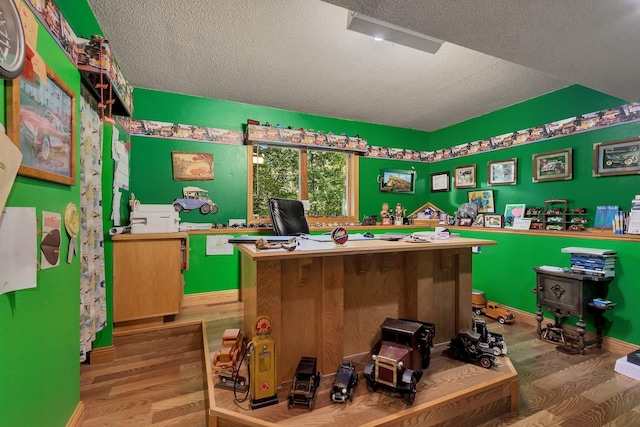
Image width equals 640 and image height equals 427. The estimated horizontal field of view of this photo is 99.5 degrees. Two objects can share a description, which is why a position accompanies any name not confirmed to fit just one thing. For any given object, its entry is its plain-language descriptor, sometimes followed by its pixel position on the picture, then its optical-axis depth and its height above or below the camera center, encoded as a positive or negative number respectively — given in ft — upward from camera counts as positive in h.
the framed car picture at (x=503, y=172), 11.14 +1.64
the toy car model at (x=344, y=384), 4.78 -3.14
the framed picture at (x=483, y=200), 12.09 +0.51
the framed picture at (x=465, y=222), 12.66 -0.53
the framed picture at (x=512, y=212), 10.85 -0.07
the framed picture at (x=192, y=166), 10.64 +1.89
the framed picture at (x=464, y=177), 12.94 +1.69
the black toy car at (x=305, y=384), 4.59 -3.03
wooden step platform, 4.42 -3.43
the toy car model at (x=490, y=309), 10.36 -3.98
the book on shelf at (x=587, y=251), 8.10 -1.26
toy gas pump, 4.62 -2.66
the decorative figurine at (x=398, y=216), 14.42 -0.28
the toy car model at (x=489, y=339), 6.35 -3.18
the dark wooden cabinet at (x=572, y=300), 8.08 -2.79
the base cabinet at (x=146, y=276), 7.59 -1.81
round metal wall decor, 2.85 +1.92
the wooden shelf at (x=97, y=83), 5.49 +2.97
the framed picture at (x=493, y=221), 11.62 -0.45
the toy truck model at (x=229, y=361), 5.27 -2.98
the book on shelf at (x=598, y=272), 7.98 -1.86
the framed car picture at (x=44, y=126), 3.26 +1.24
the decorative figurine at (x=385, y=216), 14.29 -0.24
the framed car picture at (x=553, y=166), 9.49 +1.62
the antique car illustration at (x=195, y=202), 10.57 +0.45
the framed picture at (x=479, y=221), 12.28 -0.47
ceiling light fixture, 5.94 +4.14
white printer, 8.11 -0.17
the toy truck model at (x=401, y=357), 4.91 -2.85
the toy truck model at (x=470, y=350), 6.01 -3.19
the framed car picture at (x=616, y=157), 8.04 +1.62
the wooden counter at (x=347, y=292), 5.18 -1.79
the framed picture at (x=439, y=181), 14.47 +1.63
